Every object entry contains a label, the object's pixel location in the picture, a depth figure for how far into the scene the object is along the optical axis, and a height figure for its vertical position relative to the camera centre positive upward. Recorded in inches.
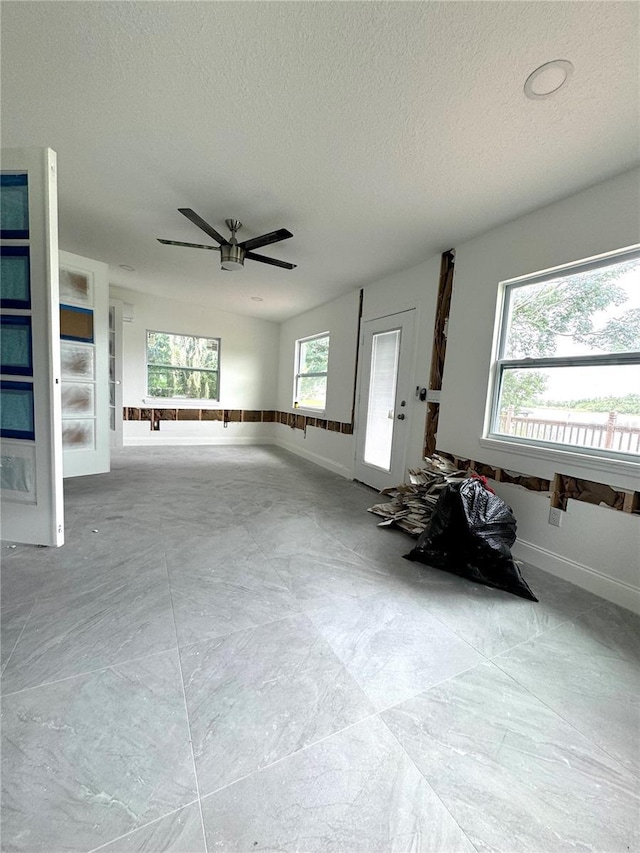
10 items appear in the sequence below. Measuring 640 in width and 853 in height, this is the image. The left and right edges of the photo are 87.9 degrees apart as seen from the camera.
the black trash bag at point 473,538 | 81.0 -34.5
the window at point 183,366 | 227.9 +13.3
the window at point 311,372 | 214.2 +13.9
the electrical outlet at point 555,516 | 88.7 -29.0
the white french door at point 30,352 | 77.8 +5.8
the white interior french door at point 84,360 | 143.8 +8.5
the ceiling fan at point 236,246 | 102.7 +48.0
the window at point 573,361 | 78.6 +12.7
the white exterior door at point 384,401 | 144.1 -1.7
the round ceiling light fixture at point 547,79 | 54.7 +55.9
